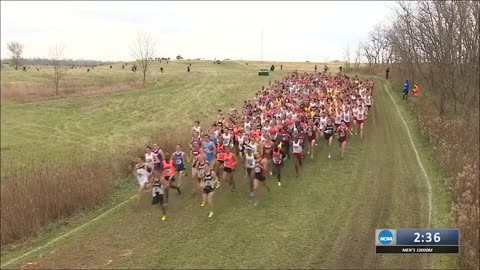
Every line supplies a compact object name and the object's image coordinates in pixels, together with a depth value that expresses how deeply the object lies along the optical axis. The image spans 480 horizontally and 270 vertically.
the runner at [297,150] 19.70
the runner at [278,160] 18.41
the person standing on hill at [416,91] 38.41
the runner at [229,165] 17.92
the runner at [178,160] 18.28
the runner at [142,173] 16.81
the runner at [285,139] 20.78
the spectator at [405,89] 40.69
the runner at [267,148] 17.61
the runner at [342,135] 21.94
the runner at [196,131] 20.53
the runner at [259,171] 16.66
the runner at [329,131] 22.84
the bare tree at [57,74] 30.90
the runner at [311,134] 21.80
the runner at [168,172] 17.06
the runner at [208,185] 15.70
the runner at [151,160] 16.99
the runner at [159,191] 16.23
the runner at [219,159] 18.34
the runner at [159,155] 17.64
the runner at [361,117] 25.59
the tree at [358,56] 110.28
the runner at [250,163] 17.17
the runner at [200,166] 16.12
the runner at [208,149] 18.59
